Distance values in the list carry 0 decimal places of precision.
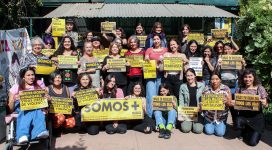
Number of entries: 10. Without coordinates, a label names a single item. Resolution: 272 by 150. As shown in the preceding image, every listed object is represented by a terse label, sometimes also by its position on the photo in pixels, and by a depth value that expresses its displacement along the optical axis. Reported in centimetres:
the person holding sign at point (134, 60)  538
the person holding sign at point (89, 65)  520
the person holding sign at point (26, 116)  397
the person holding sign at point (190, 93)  509
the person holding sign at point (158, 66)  542
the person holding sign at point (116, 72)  530
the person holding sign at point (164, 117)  477
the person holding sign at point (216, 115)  488
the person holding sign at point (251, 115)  456
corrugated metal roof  780
